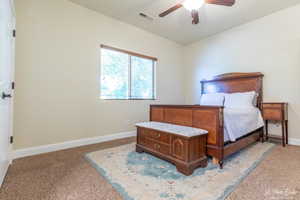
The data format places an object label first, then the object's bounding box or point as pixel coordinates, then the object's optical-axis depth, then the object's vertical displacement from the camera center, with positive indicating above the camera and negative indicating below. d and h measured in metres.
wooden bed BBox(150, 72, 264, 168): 1.89 -0.25
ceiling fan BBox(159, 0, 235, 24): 2.08 +1.42
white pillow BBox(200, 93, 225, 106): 3.34 +0.03
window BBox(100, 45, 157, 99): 3.32 +0.63
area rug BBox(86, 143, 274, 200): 1.38 -0.86
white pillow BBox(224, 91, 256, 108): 3.10 +0.00
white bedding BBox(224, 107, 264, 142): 2.02 -0.36
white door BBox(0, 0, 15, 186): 1.49 +0.28
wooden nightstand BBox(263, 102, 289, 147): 2.83 -0.26
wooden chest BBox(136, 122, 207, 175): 1.75 -0.63
